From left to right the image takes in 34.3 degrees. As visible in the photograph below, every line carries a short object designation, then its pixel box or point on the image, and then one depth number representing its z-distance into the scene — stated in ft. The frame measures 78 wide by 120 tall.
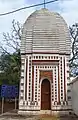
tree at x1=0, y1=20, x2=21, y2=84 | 44.77
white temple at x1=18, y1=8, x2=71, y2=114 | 27.42
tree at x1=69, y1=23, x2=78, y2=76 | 45.23
